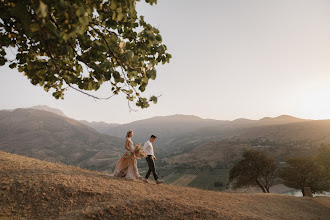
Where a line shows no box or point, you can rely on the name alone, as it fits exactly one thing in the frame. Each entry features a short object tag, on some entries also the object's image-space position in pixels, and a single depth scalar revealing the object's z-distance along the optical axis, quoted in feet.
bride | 34.09
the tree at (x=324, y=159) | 84.79
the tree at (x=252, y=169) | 121.19
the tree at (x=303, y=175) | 117.39
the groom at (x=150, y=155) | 33.26
